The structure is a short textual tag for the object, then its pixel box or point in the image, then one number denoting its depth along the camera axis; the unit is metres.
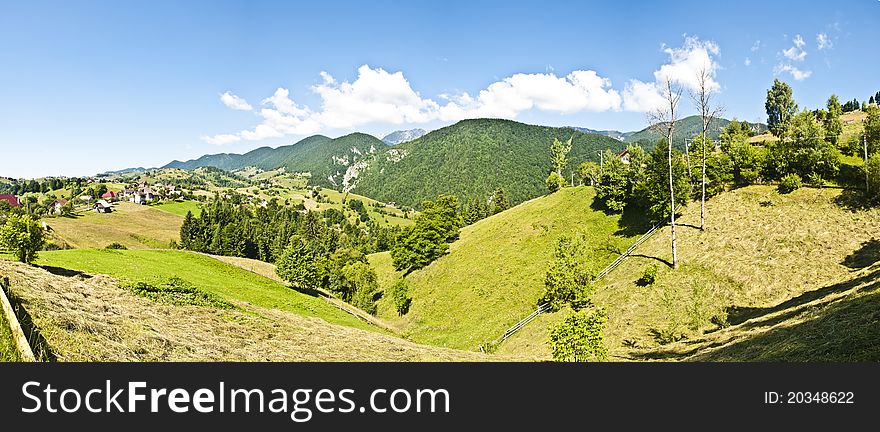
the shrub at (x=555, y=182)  96.19
